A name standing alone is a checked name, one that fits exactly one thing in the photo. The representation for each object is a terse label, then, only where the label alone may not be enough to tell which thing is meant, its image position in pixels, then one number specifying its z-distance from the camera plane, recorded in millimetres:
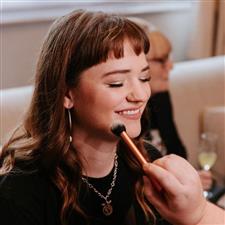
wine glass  1774
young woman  1153
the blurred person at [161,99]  1740
